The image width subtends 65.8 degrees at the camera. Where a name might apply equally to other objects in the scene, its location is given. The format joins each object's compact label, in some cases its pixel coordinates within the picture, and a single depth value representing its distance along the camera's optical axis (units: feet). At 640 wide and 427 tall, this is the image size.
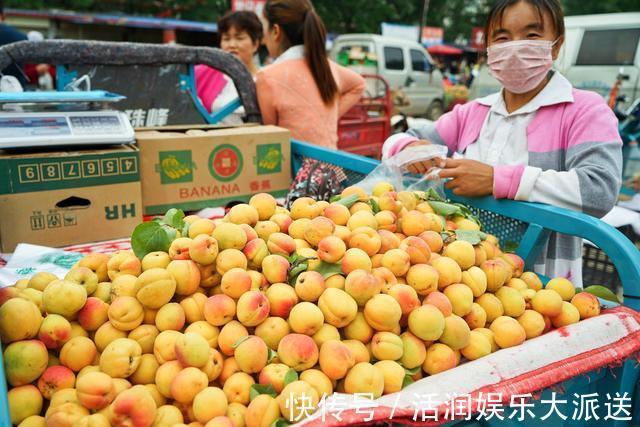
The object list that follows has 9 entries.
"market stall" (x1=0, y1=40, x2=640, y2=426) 3.58
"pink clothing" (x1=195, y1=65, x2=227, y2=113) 11.23
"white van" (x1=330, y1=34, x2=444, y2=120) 45.91
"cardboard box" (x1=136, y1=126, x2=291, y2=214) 7.44
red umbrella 93.25
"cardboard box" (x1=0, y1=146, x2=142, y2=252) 6.24
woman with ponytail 10.03
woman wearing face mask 5.76
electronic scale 6.23
